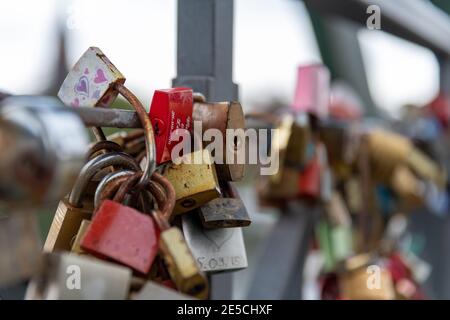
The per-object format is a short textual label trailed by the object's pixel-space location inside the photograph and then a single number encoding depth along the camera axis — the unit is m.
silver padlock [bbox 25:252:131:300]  0.51
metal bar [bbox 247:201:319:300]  0.86
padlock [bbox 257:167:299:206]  0.91
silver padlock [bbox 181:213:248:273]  0.61
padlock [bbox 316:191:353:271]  1.00
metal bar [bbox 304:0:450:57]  0.93
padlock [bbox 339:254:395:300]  0.79
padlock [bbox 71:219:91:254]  0.56
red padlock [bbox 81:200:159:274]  0.54
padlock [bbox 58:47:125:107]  0.60
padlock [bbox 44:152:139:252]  0.59
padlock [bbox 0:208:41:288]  0.48
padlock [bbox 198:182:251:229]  0.61
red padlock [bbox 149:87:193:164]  0.60
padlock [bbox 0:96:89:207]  0.46
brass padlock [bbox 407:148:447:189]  1.15
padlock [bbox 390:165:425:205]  1.09
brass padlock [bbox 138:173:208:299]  0.54
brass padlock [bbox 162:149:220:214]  0.60
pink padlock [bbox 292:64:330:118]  0.92
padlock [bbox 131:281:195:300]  0.53
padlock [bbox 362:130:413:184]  1.01
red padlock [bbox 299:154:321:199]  0.90
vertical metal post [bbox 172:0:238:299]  0.69
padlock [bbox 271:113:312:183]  0.86
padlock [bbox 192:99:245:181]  0.62
